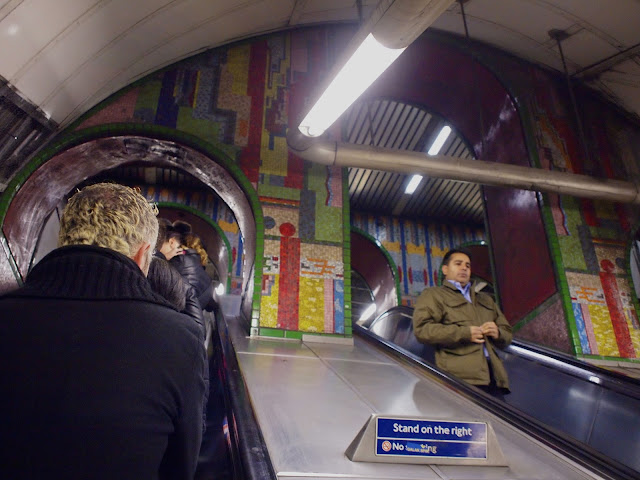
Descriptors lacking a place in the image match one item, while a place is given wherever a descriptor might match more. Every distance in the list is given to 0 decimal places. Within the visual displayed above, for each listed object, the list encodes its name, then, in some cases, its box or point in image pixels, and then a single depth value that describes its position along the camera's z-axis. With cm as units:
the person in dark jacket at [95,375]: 79
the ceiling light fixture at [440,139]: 751
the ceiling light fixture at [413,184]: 930
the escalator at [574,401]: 206
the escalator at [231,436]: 132
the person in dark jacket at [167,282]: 217
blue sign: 138
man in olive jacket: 268
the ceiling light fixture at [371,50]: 259
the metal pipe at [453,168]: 429
